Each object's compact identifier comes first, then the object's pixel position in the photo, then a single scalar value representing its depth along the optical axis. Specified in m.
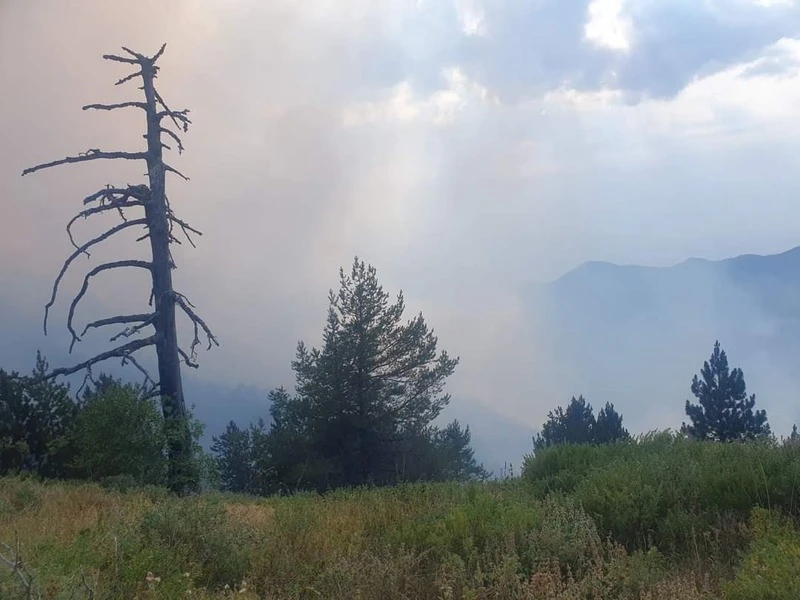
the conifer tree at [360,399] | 26.16
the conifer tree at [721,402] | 38.34
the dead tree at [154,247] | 16.44
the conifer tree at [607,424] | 36.13
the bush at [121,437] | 14.30
